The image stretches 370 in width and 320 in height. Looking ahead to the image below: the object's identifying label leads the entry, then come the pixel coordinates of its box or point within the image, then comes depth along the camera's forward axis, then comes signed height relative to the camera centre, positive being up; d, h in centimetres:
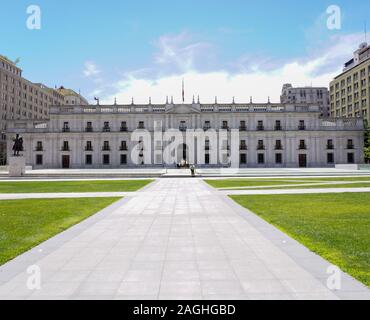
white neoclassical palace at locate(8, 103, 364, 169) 6750 +542
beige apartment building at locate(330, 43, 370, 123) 7744 +1722
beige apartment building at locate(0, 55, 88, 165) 7625 +1676
